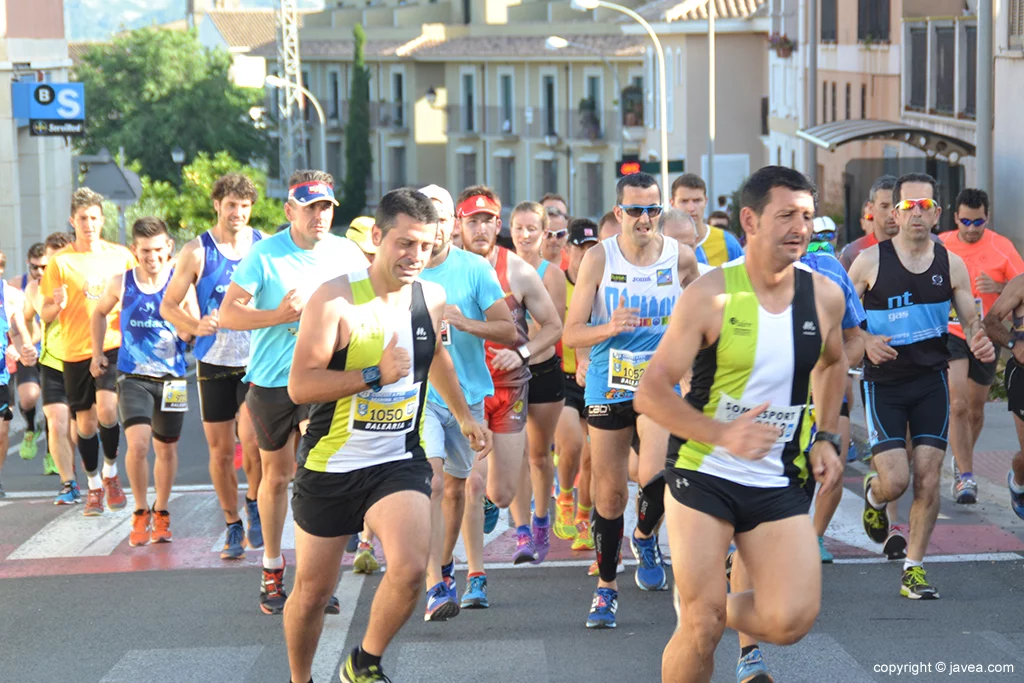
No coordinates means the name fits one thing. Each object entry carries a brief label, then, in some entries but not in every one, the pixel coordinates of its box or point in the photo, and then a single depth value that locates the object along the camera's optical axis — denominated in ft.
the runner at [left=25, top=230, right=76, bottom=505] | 40.29
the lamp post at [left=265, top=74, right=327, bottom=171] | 154.22
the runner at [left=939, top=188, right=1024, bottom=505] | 36.65
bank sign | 84.43
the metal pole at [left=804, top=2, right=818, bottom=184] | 98.12
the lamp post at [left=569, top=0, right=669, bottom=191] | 109.63
